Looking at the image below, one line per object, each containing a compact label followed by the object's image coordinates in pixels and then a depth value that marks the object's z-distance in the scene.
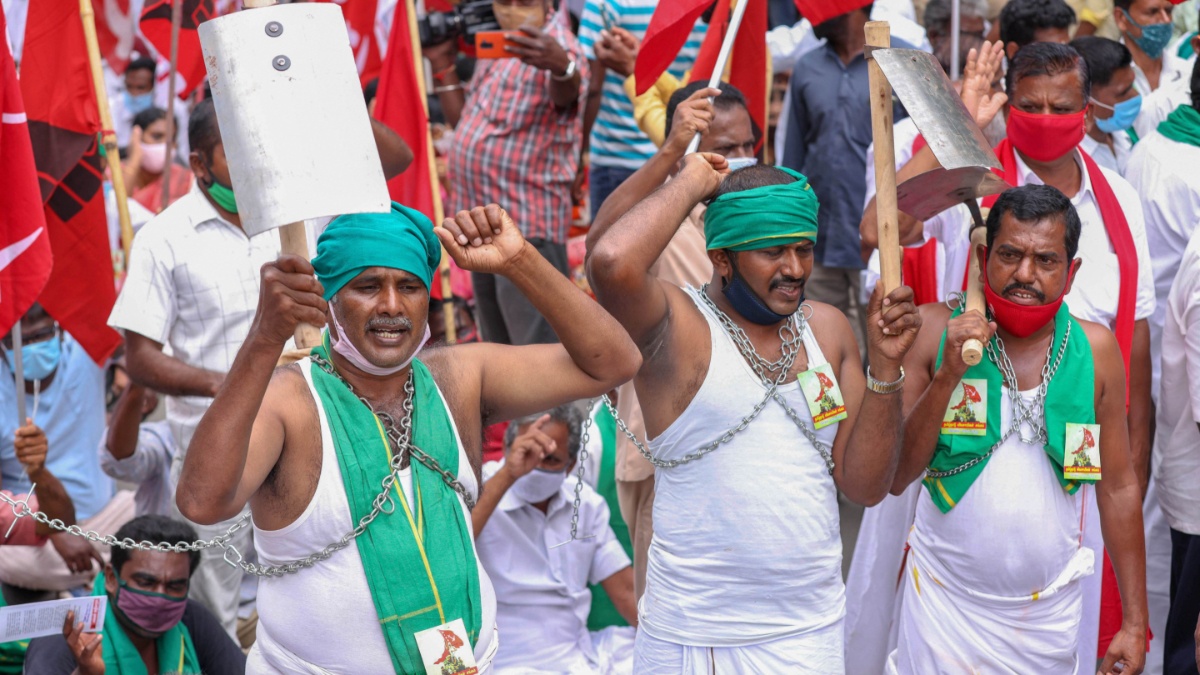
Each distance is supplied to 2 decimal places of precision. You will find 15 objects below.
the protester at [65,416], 12.54
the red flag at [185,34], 12.43
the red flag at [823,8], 10.81
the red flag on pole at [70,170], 11.24
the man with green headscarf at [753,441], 7.30
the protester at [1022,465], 7.78
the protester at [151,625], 9.66
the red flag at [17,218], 9.36
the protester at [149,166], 19.28
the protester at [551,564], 11.09
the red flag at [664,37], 9.78
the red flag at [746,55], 11.38
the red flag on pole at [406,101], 12.55
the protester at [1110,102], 12.15
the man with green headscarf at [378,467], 6.14
